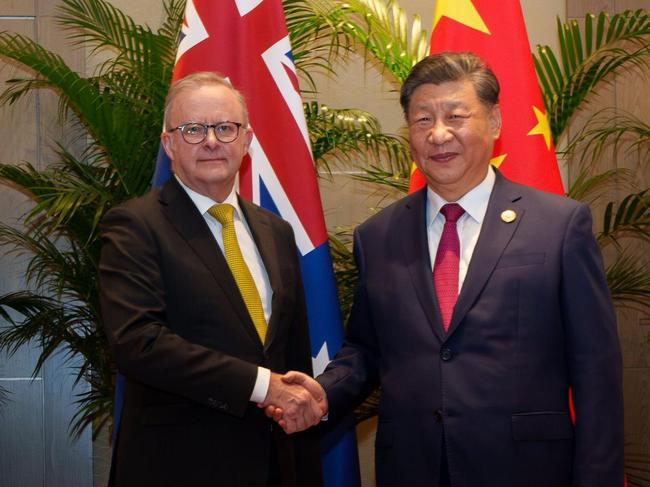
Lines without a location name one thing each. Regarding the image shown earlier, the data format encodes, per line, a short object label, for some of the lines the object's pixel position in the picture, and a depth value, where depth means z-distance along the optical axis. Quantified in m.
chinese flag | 3.20
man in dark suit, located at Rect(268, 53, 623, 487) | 2.22
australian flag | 3.14
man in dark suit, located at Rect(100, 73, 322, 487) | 2.22
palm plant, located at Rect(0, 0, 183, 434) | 3.92
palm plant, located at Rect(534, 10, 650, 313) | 4.12
